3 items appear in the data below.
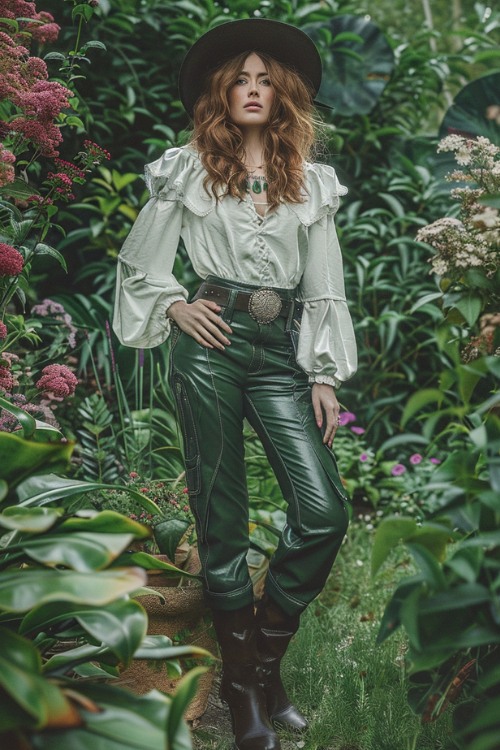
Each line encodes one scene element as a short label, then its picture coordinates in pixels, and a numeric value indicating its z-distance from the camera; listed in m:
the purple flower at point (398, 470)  4.00
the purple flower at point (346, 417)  4.00
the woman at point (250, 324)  2.27
